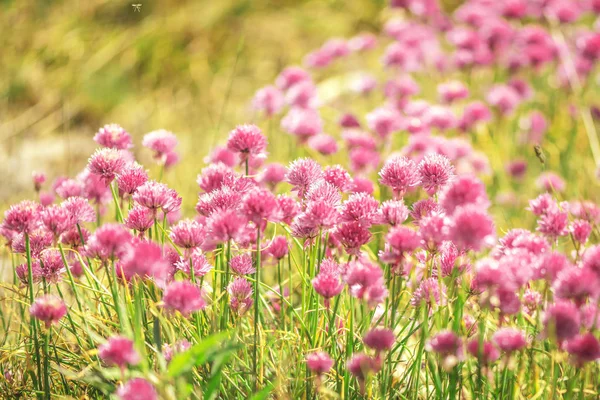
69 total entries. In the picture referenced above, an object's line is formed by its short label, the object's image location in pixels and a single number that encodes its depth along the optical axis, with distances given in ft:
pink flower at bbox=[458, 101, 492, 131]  9.27
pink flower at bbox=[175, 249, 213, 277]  5.99
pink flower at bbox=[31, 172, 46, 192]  6.74
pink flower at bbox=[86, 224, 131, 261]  5.65
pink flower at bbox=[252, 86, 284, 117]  8.23
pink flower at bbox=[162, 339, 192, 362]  5.75
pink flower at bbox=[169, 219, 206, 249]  5.86
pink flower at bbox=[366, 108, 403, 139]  8.15
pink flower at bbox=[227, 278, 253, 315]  6.02
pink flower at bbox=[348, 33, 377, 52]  10.93
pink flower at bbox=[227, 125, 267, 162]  6.22
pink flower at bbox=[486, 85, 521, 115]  10.16
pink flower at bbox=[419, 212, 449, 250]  5.66
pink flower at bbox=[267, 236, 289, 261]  6.16
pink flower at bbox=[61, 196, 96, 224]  5.96
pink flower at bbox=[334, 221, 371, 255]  5.90
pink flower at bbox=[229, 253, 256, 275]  6.09
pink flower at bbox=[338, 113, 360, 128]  8.93
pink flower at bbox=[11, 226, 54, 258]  6.08
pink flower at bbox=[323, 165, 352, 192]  6.13
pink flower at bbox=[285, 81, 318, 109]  8.71
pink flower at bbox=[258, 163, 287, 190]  6.55
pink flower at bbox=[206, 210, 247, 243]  5.67
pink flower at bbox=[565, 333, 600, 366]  5.45
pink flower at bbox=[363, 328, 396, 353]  5.60
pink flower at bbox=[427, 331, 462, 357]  5.54
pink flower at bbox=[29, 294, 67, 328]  5.67
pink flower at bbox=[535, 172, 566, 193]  8.36
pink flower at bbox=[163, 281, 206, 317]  5.54
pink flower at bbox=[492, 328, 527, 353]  5.56
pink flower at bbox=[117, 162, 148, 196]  6.01
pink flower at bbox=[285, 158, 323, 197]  6.05
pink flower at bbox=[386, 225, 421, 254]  5.68
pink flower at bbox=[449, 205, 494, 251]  5.49
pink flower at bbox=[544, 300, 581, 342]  5.43
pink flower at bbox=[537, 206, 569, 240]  5.92
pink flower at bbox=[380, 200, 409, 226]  5.84
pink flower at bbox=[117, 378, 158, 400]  5.33
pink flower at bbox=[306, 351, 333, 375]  5.70
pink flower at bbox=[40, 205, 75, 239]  5.86
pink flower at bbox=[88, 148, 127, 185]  6.07
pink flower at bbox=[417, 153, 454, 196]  5.96
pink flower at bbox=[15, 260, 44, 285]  6.03
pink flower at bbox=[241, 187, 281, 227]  5.71
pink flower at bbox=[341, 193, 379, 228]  5.90
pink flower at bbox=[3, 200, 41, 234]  5.83
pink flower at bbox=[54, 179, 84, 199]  6.50
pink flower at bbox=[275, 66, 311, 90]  9.29
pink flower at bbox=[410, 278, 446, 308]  5.87
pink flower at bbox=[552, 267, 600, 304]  5.47
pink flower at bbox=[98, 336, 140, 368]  5.41
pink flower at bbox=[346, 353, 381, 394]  5.59
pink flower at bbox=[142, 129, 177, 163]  6.52
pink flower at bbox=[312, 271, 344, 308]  5.75
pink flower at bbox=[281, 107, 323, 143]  7.67
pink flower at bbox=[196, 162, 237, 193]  6.21
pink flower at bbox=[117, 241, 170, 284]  5.47
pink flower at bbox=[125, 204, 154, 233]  5.96
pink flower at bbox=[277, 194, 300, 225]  6.03
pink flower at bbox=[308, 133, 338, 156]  7.39
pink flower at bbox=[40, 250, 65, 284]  6.04
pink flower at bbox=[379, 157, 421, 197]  5.96
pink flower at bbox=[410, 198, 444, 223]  5.96
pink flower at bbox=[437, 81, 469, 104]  9.58
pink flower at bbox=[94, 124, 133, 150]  6.37
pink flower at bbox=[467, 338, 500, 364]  5.67
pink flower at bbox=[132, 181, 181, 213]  5.90
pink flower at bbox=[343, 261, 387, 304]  5.67
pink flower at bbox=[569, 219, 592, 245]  5.97
